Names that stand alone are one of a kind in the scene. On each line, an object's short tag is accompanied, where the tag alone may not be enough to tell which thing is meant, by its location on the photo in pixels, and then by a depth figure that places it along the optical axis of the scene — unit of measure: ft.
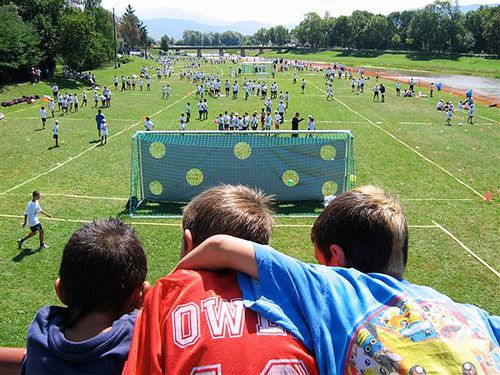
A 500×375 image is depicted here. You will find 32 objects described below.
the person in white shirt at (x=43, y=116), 95.91
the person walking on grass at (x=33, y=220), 38.17
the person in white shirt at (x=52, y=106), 108.78
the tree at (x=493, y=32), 320.70
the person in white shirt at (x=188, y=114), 104.63
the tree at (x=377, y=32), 429.79
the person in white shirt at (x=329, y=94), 143.54
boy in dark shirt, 6.25
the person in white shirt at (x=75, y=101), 118.32
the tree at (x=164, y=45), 554.79
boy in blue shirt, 5.39
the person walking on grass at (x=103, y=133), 80.18
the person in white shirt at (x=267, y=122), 92.43
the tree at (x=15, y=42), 144.15
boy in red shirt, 5.32
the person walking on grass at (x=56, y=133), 78.95
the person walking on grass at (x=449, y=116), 104.53
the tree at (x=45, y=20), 172.76
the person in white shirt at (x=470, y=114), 107.57
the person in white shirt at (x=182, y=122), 86.94
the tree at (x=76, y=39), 174.19
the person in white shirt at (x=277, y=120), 95.45
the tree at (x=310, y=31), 519.48
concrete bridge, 522.31
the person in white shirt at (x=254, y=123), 92.63
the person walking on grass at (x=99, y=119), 81.56
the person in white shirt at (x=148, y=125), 81.99
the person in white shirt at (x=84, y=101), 127.48
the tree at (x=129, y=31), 446.60
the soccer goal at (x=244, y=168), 49.98
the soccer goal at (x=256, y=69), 225.35
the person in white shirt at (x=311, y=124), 81.17
